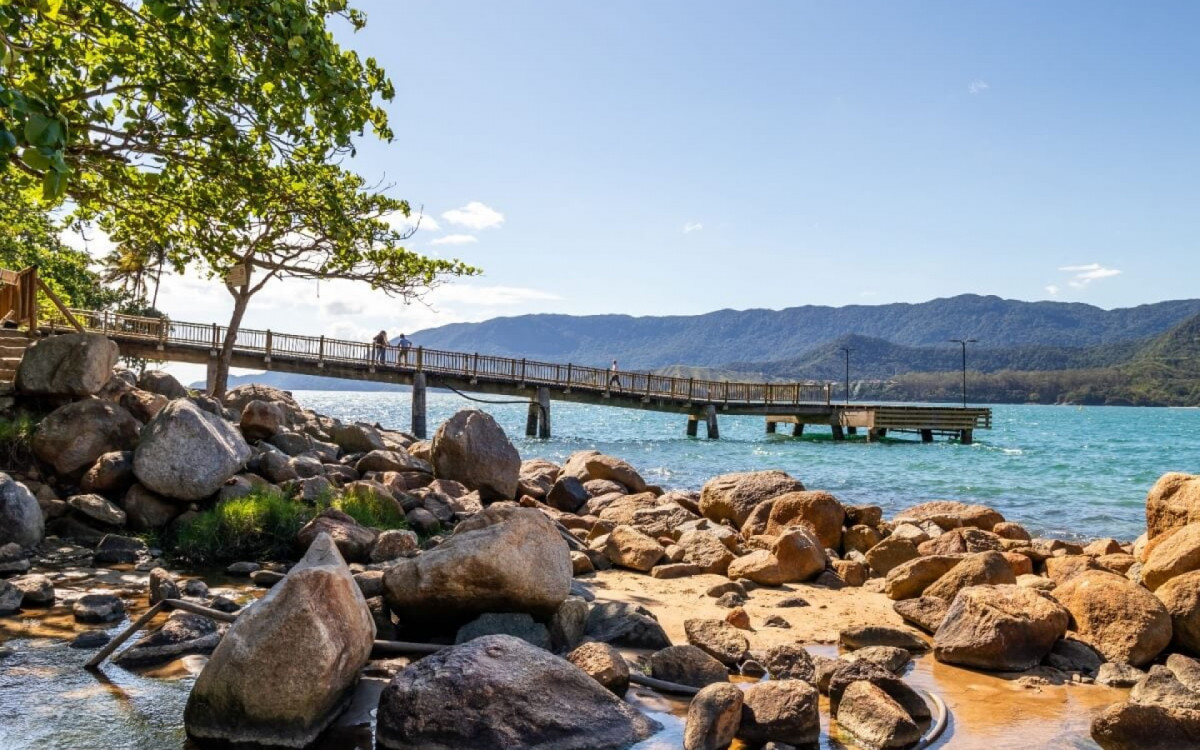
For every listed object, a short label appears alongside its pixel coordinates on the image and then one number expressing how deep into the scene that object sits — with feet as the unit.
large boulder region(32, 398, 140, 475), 33.60
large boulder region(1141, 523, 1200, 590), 24.06
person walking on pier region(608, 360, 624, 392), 124.98
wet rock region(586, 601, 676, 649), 22.04
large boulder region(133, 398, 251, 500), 31.50
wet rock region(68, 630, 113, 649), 19.52
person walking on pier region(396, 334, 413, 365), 111.45
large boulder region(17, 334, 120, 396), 36.73
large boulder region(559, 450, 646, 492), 55.36
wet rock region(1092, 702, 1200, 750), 15.90
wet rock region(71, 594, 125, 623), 21.52
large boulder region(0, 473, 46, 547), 27.61
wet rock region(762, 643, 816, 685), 19.69
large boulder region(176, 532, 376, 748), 15.37
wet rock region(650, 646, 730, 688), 19.11
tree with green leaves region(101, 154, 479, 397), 41.32
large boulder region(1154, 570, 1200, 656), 21.49
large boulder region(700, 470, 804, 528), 44.50
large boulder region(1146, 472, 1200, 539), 27.53
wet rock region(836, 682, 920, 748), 16.15
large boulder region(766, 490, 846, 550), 38.65
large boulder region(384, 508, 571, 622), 20.52
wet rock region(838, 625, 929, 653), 22.91
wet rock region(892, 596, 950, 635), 24.53
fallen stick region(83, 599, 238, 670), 18.29
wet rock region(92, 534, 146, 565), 28.45
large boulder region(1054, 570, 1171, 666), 21.44
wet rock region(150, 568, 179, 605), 23.03
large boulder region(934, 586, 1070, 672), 21.22
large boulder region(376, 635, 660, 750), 15.30
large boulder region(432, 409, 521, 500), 43.55
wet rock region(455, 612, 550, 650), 20.34
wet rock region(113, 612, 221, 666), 18.85
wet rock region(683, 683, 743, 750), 15.65
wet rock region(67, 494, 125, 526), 30.96
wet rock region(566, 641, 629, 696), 17.85
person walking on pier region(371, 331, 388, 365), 110.52
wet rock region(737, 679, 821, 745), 16.07
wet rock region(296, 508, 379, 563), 28.37
